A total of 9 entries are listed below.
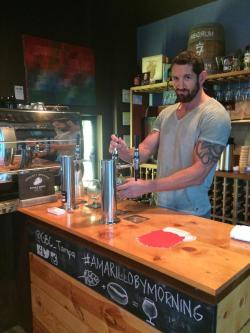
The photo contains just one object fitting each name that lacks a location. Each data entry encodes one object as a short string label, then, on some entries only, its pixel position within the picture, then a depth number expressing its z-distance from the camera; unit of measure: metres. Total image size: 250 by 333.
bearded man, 1.56
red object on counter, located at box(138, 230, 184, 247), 1.11
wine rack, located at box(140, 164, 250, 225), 2.63
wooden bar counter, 0.91
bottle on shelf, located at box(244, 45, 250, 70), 2.57
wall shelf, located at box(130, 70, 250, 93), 2.60
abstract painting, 2.89
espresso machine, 1.71
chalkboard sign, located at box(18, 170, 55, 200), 1.68
